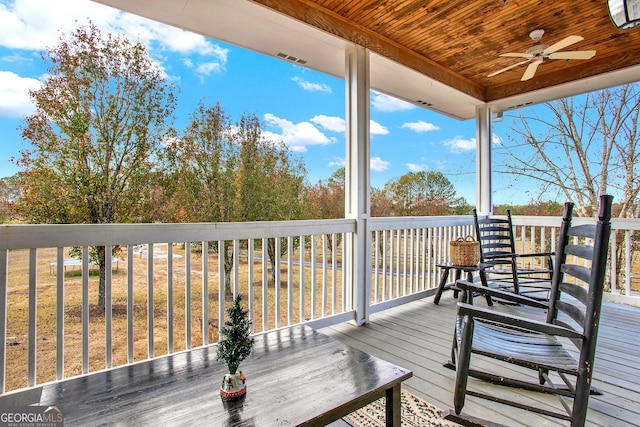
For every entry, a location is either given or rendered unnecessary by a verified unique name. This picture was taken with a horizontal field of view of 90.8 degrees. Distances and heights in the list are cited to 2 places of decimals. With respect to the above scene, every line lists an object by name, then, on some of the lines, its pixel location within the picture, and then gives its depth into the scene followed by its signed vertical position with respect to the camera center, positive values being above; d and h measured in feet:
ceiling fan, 9.77 +5.17
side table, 10.81 -2.26
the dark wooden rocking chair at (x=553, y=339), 4.21 -1.99
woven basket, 11.02 -1.27
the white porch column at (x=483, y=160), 15.55 +2.75
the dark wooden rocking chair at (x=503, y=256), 11.11 -1.60
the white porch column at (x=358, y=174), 9.87 +1.37
